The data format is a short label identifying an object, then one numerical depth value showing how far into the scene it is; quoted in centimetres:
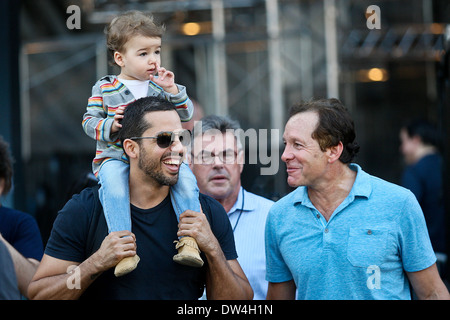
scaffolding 983
